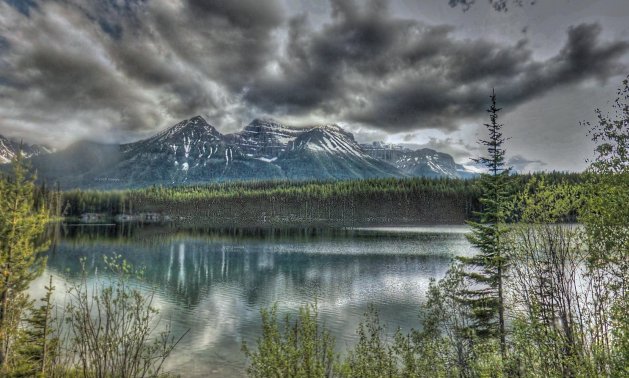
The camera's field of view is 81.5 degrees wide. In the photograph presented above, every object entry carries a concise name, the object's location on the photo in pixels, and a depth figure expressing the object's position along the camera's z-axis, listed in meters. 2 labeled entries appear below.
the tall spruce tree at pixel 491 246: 21.98
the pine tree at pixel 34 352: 16.07
